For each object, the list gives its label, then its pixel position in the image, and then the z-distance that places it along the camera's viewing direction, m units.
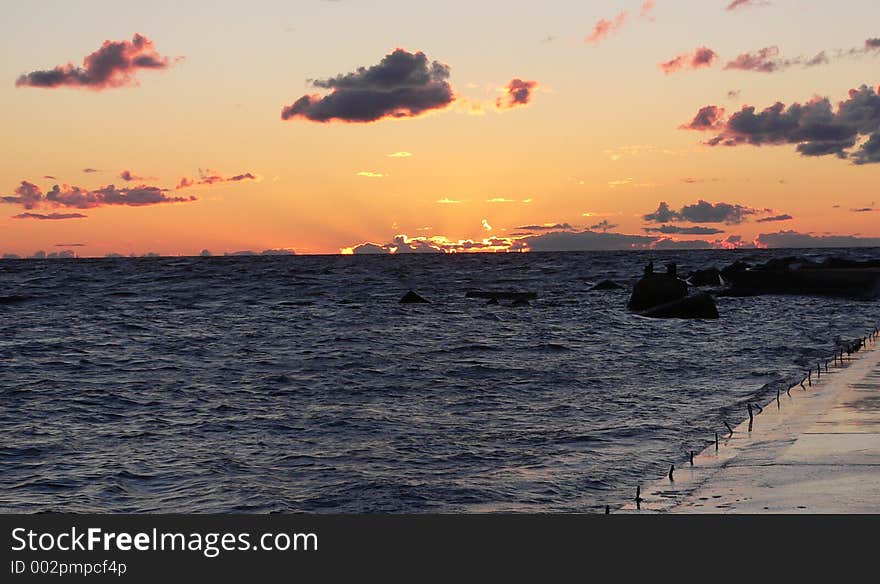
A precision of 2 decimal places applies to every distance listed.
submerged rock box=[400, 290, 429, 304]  89.88
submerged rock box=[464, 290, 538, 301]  91.60
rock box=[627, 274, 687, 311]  67.00
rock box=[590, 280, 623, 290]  108.62
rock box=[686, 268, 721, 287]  106.69
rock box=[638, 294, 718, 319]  62.31
